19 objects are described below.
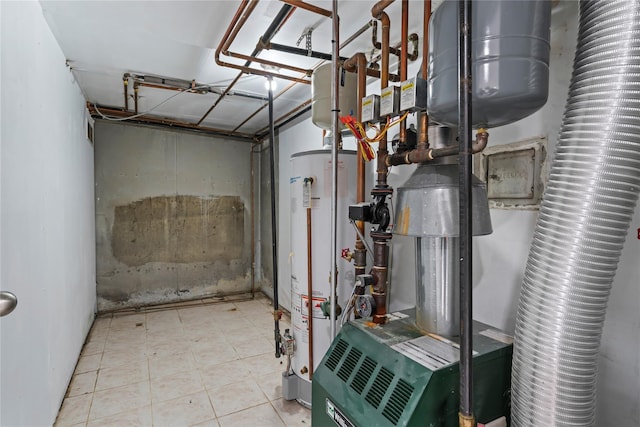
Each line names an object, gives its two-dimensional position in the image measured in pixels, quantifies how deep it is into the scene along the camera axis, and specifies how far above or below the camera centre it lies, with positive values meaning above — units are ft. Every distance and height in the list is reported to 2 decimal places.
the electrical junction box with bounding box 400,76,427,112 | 3.91 +1.36
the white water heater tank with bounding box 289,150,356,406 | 6.65 -0.63
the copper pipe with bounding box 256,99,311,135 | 10.99 +3.52
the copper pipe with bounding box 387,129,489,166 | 3.31 +0.63
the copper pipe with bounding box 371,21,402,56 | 6.05 +3.16
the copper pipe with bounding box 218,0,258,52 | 5.38 +3.30
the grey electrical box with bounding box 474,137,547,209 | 4.54 +0.53
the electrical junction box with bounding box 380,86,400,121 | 4.33 +1.43
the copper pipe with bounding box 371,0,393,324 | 4.65 -0.46
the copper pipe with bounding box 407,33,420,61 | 6.35 +3.20
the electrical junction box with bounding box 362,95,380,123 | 4.67 +1.43
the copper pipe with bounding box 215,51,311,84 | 7.21 +3.28
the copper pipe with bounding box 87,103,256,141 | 12.48 +3.71
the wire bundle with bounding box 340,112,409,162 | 4.78 +1.11
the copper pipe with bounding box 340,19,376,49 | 6.26 +3.57
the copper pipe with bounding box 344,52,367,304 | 5.61 +0.62
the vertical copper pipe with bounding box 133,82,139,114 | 9.97 +3.79
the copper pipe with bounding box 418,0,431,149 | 3.89 +1.73
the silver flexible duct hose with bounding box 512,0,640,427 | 2.58 -0.11
